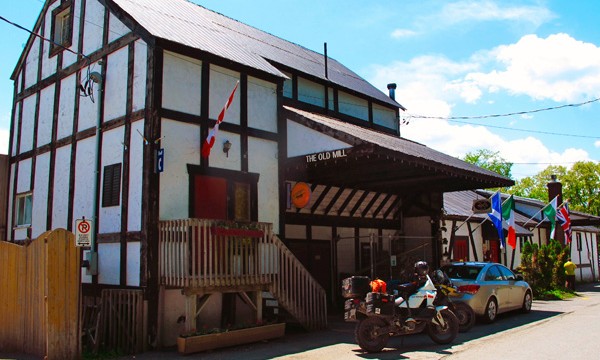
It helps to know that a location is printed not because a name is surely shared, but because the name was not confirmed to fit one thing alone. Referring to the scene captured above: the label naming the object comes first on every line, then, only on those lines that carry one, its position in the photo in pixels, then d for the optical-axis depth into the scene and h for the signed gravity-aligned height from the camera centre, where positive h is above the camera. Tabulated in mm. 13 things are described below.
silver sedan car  12914 -1124
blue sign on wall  10883 +1777
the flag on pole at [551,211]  22141 +1282
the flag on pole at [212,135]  11328 +2398
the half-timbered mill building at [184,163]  10922 +2076
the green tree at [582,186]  61719 +6568
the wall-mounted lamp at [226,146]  12305 +2330
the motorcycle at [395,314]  9461 -1273
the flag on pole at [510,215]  18422 +957
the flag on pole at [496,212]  17516 +1011
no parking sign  9766 +309
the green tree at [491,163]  65000 +9676
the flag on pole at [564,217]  23922 +1113
